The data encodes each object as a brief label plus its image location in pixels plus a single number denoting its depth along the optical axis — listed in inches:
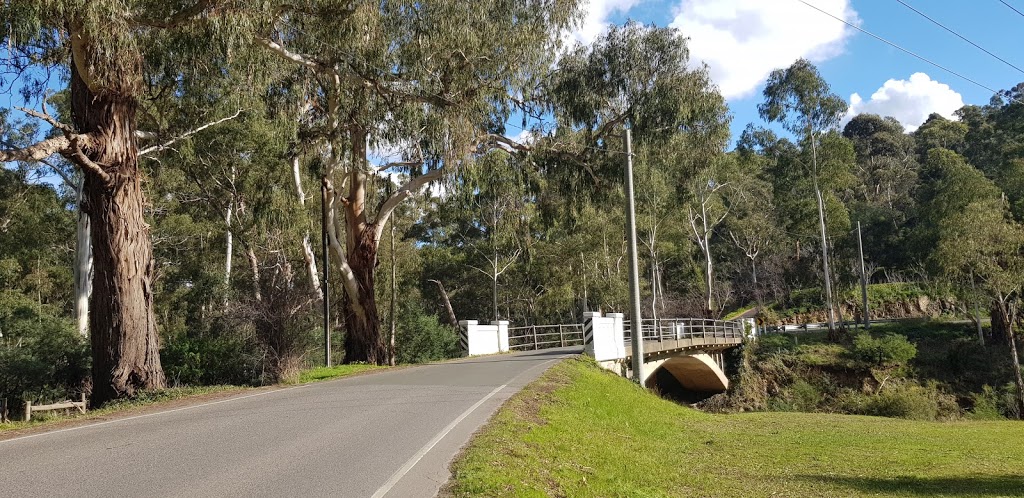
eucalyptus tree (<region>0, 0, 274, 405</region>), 519.2
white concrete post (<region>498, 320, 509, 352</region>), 1202.6
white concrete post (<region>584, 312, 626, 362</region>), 888.9
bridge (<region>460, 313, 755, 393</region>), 932.6
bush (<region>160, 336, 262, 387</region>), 670.5
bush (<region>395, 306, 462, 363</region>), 1134.4
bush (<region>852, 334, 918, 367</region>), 1475.1
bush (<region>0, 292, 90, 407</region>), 600.1
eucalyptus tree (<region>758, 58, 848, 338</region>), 1708.9
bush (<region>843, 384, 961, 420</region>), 1123.3
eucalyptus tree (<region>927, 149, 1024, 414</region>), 1318.9
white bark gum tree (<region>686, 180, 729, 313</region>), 1638.8
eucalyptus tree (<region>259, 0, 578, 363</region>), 741.3
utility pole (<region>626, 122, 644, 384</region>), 717.3
